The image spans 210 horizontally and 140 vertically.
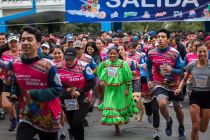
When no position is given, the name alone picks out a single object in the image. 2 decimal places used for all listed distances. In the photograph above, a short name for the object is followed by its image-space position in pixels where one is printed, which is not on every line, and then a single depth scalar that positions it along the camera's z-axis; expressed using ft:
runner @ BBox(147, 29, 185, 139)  27.61
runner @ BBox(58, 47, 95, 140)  24.75
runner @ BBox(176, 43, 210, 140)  24.04
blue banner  50.85
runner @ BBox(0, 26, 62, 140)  17.61
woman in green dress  29.78
